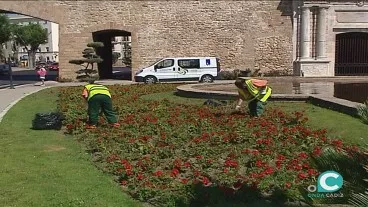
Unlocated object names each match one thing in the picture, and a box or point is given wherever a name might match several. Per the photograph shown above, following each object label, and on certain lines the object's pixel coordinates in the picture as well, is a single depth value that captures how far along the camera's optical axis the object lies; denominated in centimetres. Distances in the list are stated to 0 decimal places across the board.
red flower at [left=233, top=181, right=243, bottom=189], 520
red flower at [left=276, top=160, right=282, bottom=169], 601
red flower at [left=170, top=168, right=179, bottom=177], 570
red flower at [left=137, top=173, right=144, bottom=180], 558
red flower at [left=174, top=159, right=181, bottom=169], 610
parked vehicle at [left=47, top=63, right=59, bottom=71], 5561
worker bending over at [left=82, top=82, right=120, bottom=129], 942
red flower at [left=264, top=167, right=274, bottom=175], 559
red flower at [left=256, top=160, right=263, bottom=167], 605
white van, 2664
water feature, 1476
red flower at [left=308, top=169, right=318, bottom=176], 525
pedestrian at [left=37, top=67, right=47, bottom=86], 2636
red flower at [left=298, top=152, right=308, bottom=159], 640
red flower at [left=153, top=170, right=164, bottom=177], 563
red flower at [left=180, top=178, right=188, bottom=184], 534
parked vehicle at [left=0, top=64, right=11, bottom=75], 4308
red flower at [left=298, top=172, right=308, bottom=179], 535
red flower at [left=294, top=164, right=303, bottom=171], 579
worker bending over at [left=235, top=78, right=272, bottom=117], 1004
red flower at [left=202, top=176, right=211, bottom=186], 532
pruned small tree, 2443
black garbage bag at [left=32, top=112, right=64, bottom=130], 970
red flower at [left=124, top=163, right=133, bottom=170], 591
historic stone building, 2892
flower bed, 529
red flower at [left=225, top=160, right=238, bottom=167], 602
